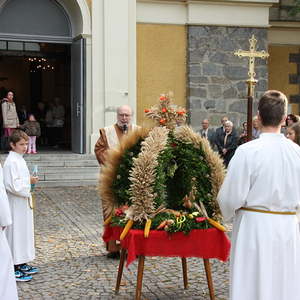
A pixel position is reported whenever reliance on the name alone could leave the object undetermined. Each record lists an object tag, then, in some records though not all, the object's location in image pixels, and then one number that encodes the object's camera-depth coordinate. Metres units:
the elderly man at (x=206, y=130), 14.65
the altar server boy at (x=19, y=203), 5.98
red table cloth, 5.05
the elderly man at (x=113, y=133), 7.07
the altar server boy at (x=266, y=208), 3.88
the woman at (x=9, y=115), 15.46
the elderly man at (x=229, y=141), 13.06
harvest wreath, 5.11
